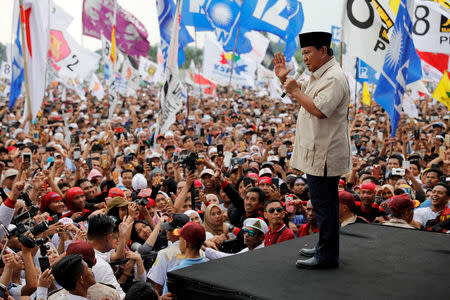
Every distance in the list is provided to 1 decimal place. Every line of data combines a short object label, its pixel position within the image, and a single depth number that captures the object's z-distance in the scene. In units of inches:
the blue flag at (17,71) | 424.8
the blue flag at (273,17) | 608.4
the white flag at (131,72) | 949.2
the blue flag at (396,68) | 344.8
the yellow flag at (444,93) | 458.6
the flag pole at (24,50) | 345.8
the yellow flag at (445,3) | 431.9
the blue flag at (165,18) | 454.0
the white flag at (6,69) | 957.2
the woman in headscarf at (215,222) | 224.8
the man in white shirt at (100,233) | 166.6
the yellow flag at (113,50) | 508.7
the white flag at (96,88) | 877.8
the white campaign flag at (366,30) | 374.6
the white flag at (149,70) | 1038.7
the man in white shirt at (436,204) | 233.8
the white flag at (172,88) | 378.6
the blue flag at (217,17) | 607.5
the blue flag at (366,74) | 640.3
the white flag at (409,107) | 624.1
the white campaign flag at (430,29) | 441.7
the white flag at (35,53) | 360.5
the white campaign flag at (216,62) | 867.4
